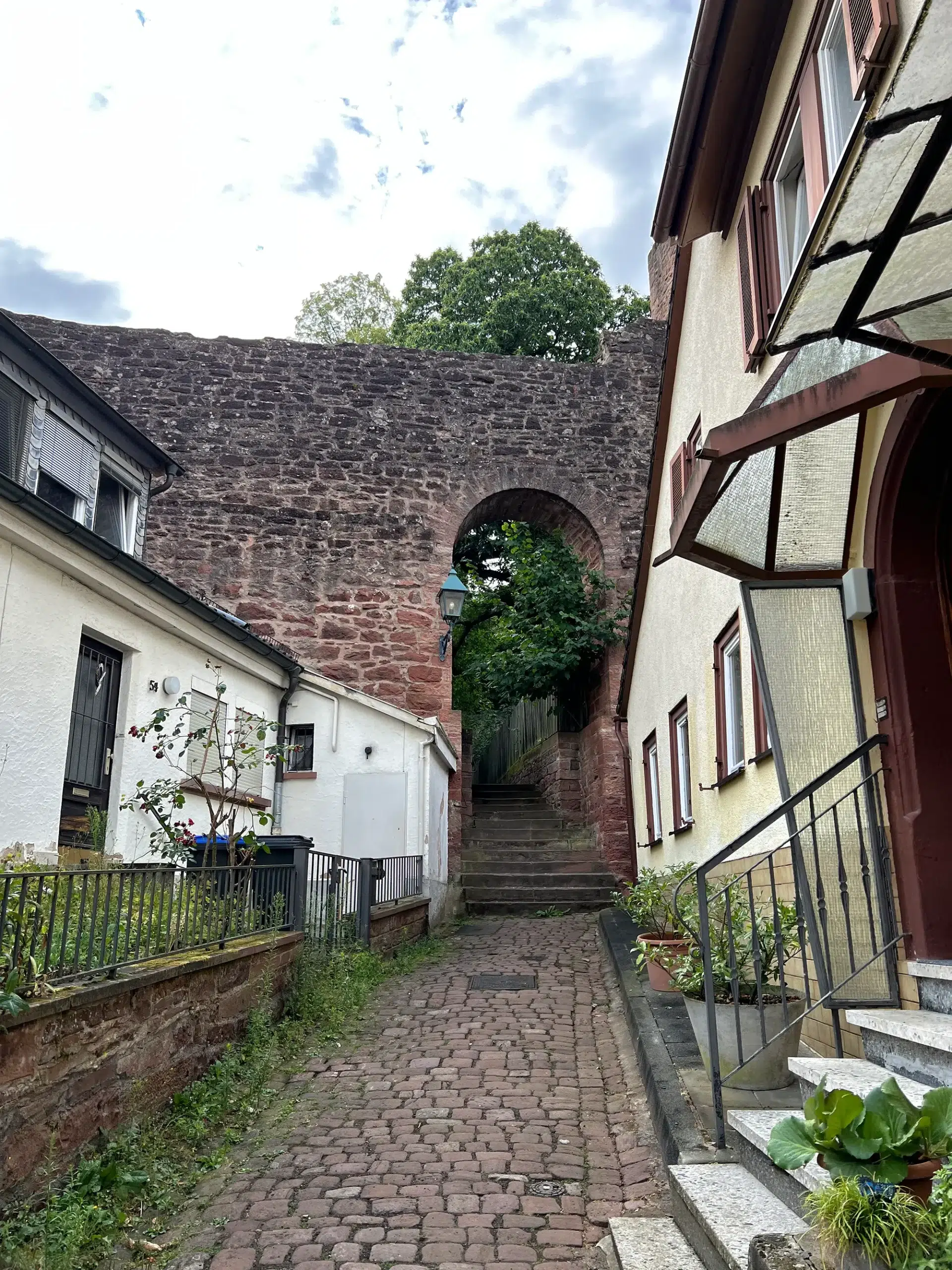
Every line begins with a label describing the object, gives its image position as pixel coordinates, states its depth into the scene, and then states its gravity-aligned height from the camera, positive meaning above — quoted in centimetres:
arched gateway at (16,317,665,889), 1684 +724
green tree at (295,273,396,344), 3425 +1958
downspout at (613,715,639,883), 1474 +131
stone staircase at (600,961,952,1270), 324 -106
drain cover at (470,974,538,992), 904 -87
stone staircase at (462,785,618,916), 1406 +37
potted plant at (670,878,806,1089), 435 -49
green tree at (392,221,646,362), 2983 +1778
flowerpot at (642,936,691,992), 732 -64
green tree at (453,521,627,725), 1683 +445
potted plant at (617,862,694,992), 729 -26
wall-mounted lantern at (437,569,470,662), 1455 +418
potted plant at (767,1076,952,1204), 241 -62
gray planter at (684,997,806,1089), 435 -70
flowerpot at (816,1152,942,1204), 239 -70
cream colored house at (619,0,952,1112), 305 +179
